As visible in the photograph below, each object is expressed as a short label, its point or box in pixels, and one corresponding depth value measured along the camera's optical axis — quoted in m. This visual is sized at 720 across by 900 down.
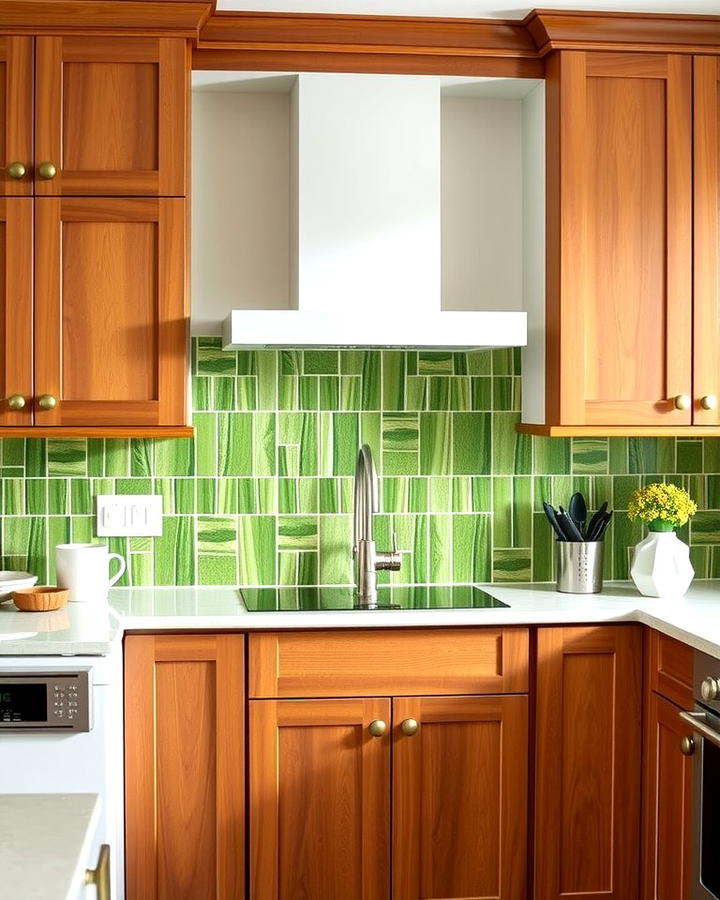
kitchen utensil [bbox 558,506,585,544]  3.22
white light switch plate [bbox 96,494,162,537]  3.29
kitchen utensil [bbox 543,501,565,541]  3.23
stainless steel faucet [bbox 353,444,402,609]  3.13
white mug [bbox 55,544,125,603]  3.02
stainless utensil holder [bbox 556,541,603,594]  3.19
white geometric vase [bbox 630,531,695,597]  3.08
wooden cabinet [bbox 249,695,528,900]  2.86
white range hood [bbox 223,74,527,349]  3.09
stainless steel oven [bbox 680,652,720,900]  2.48
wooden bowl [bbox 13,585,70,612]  2.88
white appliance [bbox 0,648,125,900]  2.54
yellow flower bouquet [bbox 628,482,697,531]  3.11
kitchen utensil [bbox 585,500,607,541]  3.25
